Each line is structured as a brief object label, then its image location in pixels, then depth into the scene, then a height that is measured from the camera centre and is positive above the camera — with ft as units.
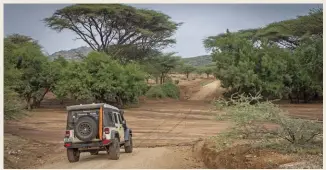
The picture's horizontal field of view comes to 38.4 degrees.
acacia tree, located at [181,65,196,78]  222.32 +6.19
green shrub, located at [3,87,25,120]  51.91 -2.78
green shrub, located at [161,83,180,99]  148.09 -2.67
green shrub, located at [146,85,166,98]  143.23 -3.47
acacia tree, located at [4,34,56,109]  106.83 +2.50
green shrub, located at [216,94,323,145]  37.27 -3.32
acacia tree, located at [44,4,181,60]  126.62 +16.06
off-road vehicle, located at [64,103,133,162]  41.37 -4.43
